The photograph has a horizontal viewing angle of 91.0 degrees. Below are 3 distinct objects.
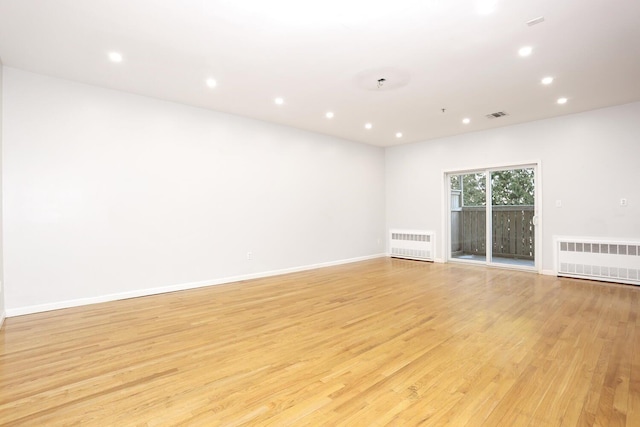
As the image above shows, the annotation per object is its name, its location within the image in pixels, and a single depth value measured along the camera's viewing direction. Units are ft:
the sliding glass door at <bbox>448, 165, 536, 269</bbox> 19.24
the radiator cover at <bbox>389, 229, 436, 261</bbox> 22.92
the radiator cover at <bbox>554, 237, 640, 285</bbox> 15.51
